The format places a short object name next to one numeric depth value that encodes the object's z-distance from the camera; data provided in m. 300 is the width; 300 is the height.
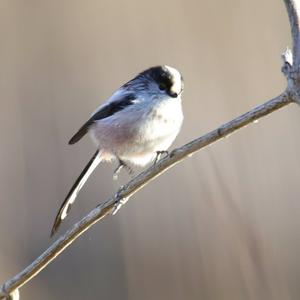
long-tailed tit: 4.03
